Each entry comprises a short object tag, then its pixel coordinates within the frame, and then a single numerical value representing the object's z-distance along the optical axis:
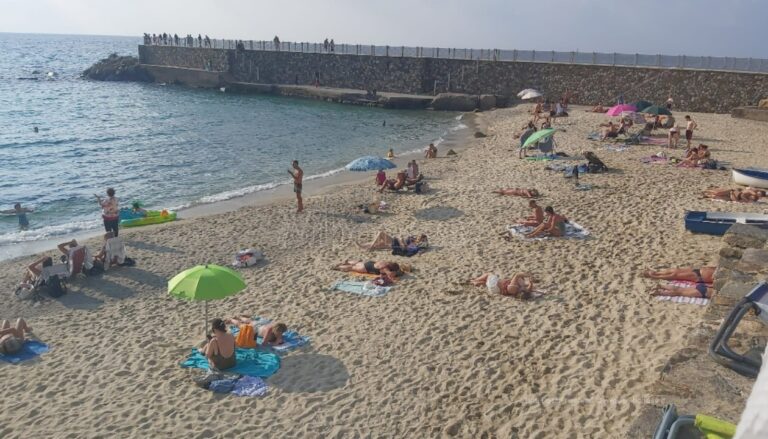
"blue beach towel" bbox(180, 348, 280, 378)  8.03
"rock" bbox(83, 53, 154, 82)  66.09
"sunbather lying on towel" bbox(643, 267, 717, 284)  9.70
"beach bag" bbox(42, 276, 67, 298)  11.10
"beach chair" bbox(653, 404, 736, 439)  4.11
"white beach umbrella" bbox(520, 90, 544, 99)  31.45
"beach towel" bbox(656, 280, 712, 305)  9.20
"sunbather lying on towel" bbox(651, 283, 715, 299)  9.38
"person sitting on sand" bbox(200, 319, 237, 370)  7.93
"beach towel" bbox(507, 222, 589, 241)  12.98
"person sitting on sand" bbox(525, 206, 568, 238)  12.98
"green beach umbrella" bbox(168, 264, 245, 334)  8.13
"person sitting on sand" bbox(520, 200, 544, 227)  13.52
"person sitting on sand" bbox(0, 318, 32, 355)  8.73
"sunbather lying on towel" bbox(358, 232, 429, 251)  13.01
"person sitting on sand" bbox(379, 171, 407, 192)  18.70
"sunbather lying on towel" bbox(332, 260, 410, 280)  11.23
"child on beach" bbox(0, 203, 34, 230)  16.98
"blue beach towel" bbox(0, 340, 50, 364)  8.62
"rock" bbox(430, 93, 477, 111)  42.47
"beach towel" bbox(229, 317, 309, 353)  8.67
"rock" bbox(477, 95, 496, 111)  42.06
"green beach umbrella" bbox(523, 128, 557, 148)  19.67
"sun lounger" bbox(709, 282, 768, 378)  5.20
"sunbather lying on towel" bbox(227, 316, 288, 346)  8.78
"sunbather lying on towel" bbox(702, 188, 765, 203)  14.91
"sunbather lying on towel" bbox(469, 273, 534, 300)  9.96
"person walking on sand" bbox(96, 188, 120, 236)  13.62
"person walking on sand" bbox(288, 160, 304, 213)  16.66
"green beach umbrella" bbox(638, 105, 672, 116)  26.27
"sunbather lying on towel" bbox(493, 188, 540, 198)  16.69
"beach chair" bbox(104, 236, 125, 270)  12.52
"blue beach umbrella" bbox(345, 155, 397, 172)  17.48
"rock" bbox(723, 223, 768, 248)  9.42
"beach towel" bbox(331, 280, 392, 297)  10.56
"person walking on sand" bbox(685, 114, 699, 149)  22.44
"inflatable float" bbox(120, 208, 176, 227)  16.67
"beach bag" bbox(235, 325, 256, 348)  8.66
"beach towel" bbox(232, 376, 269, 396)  7.57
